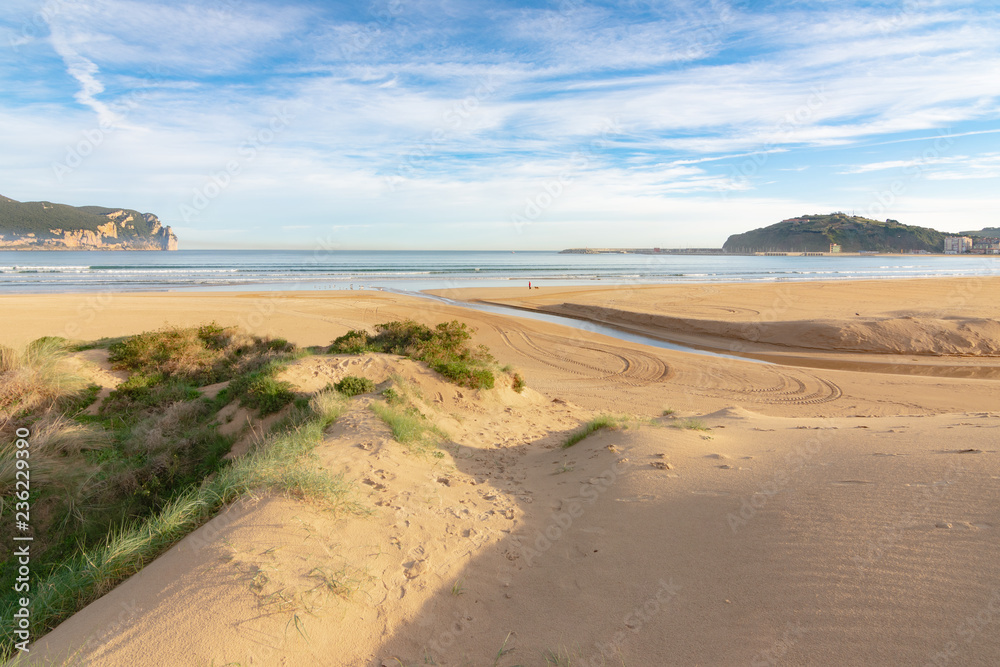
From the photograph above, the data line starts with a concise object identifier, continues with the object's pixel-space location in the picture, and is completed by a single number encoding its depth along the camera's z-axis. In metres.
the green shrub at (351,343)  12.21
